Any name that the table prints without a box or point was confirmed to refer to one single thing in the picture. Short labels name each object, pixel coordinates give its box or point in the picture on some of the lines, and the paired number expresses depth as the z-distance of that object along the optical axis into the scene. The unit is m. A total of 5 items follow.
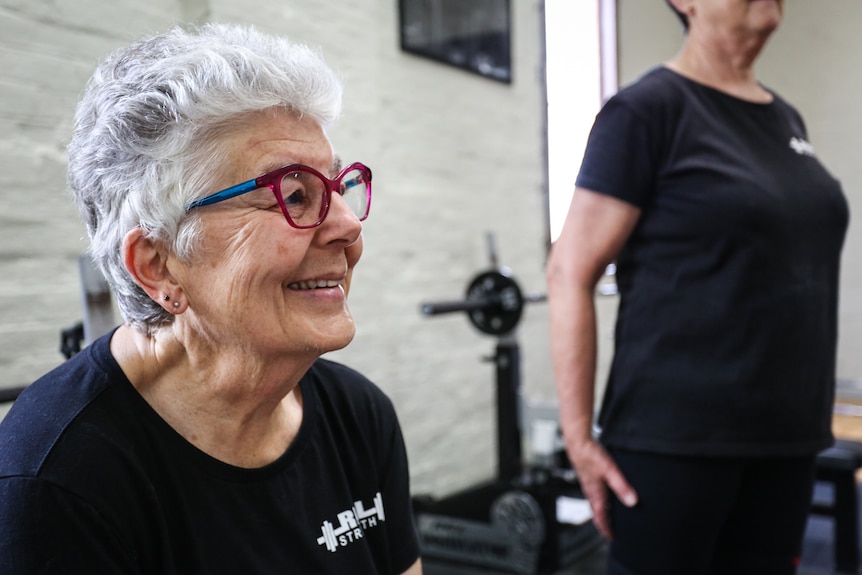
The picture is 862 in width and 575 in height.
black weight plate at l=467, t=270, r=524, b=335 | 2.64
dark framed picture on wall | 3.06
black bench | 2.58
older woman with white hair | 0.72
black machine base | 2.52
